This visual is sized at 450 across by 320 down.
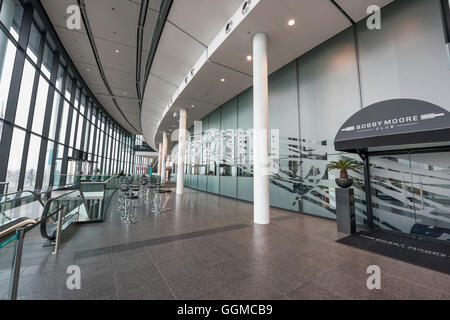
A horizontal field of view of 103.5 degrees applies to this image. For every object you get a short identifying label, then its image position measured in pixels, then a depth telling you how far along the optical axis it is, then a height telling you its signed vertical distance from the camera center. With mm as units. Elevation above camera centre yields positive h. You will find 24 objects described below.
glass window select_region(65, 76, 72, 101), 10003 +4762
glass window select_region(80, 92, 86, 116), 12141 +4784
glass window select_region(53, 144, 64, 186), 9203 +315
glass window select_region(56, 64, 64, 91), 8844 +4766
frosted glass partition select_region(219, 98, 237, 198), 8242 +1026
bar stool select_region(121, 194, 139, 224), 4286 -1193
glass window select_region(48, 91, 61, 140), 8599 +2766
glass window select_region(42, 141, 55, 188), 8150 +362
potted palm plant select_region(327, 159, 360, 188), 3605 -31
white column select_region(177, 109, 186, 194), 9562 +1187
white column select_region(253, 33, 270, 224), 4176 +905
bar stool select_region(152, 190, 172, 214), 5412 -1206
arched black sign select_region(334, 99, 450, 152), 2523 +767
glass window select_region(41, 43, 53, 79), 7520 +4797
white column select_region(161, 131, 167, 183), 19133 +745
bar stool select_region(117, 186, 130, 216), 5562 -775
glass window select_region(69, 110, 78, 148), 10852 +2735
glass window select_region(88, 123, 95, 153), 14234 +2529
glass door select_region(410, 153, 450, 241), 3111 -373
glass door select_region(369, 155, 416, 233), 3506 -426
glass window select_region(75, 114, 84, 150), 11867 +2792
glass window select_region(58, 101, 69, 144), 9562 +2679
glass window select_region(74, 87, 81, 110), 11234 +4682
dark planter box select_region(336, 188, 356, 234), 3529 -770
